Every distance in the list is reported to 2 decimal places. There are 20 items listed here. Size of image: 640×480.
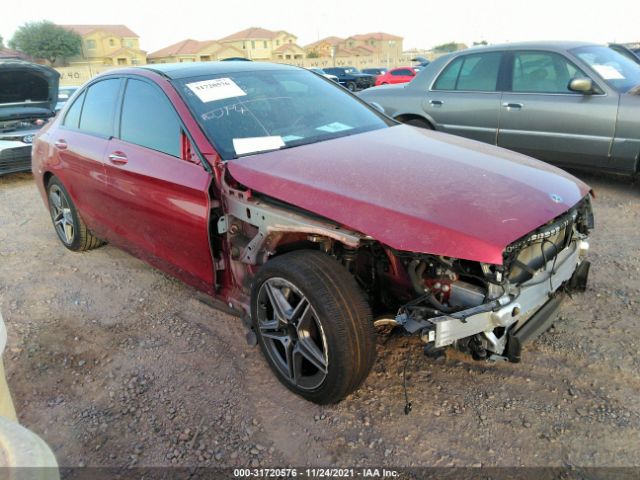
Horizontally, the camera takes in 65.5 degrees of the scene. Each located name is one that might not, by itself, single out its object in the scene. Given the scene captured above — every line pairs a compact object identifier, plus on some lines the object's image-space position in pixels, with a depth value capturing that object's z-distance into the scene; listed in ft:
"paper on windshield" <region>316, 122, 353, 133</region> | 10.91
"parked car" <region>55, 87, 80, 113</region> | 38.03
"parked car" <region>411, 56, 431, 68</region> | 96.26
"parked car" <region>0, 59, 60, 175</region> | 23.93
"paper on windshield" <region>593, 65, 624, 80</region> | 17.74
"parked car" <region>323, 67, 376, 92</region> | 82.24
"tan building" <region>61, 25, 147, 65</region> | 237.45
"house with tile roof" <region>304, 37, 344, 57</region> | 262.67
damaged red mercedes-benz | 7.27
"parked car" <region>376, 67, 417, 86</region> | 74.39
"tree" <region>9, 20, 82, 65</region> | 214.07
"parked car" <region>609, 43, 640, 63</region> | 20.82
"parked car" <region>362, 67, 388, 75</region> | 103.33
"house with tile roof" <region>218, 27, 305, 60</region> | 253.14
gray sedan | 17.28
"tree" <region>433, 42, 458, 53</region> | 282.32
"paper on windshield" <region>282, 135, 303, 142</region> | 10.12
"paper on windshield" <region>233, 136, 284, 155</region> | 9.56
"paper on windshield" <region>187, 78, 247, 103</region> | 10.47
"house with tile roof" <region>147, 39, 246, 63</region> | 231.30
